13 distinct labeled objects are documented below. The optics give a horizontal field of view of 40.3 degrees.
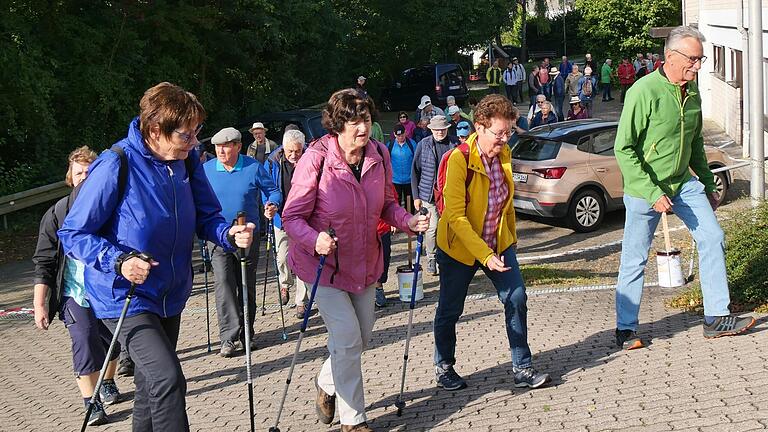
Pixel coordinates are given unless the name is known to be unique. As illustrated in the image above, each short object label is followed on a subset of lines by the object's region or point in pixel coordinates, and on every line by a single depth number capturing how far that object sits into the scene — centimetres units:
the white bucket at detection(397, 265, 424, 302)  1064
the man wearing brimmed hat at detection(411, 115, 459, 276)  1211
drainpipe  1127
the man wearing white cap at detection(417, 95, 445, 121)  1861
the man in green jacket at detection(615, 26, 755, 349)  706
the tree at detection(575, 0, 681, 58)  4784
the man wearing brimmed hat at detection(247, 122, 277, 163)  1382
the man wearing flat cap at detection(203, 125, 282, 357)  915
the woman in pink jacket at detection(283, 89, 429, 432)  605
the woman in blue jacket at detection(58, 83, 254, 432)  498
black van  3994
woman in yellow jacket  662
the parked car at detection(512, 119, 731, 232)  1531
